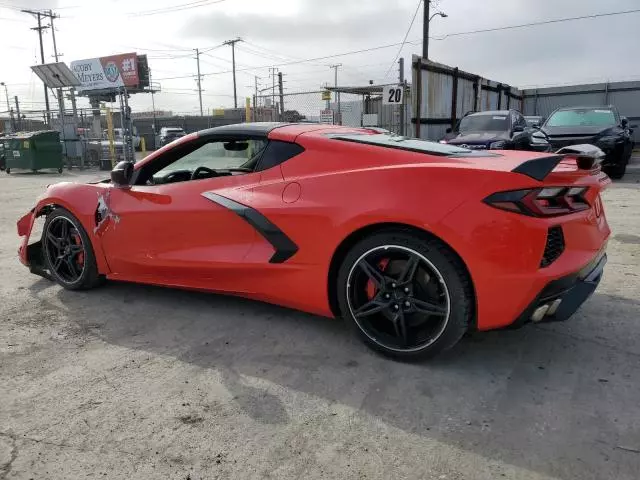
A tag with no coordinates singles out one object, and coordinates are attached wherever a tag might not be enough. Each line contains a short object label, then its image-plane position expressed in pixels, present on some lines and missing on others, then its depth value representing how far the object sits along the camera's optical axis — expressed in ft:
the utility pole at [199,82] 215.31
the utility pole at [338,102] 50.62
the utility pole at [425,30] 81.51
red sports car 8.18
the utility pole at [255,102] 47.81
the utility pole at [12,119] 76.63
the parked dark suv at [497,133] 34.30
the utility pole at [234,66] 184.77
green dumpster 57.11
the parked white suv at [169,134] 90.37
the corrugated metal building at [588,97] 78.69
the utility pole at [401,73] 37.58
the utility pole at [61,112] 62.90
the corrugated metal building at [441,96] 43.78
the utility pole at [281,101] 45.64
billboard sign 117.70
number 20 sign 38.11
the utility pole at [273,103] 47.13
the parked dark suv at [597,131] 36.11
